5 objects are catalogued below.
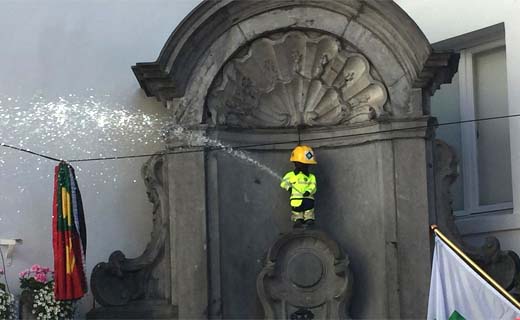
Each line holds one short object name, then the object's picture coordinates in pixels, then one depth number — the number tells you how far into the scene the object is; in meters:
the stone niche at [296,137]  12.09
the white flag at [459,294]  10.62
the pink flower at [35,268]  12.26
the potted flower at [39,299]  12.02
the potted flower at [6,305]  11.98
